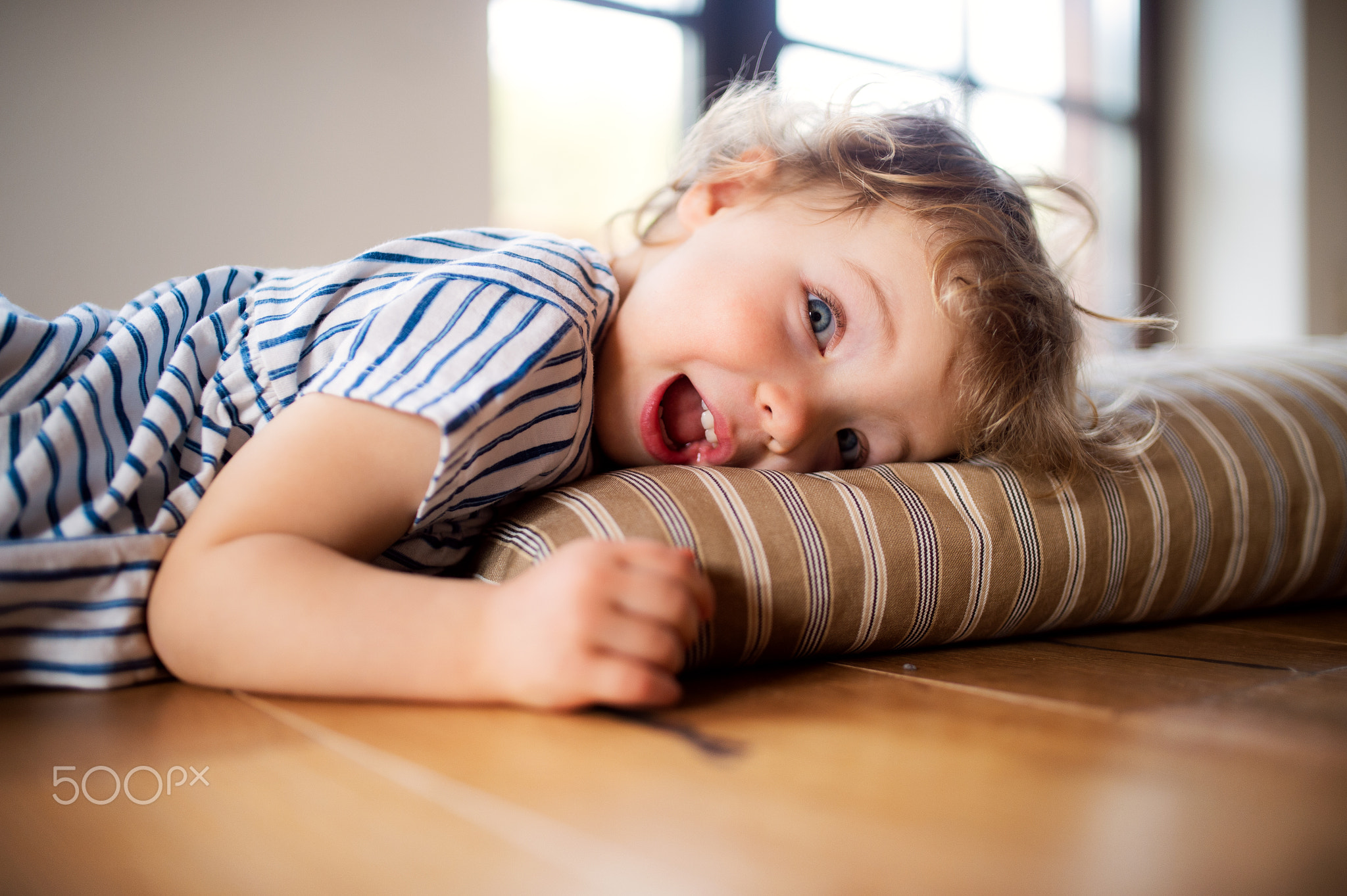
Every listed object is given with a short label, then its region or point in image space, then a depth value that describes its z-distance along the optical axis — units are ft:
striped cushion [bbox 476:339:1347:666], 1.94
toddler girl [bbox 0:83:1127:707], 1.57
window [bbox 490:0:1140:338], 7.57
